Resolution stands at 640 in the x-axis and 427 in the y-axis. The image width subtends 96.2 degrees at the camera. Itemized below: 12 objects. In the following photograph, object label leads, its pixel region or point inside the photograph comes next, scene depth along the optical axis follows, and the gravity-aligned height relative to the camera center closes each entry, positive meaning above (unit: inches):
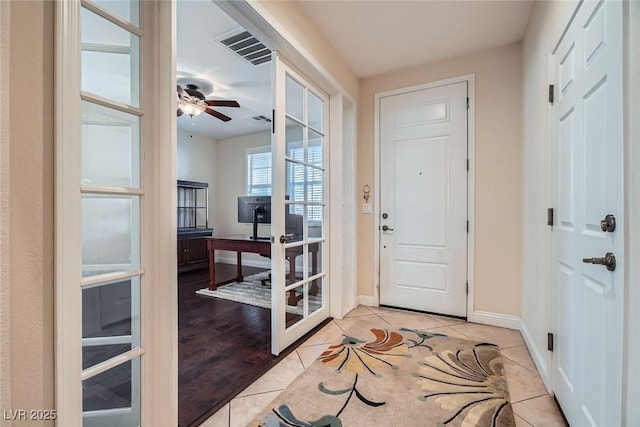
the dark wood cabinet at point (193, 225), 199.9 -9.2
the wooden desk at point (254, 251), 95.7 -18.1
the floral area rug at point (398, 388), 59.7 -42.5
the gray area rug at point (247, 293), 137.8 -42.8
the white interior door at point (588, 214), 41.4 +0.0
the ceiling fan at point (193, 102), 129.3 +52.2
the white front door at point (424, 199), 115.3 +5.9
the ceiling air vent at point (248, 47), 104.2 +63.9
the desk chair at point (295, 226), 92.6 -4.2
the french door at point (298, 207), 86.4 +2.2
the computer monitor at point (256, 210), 155.0 +1.7
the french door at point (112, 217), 36.8 -0.7
